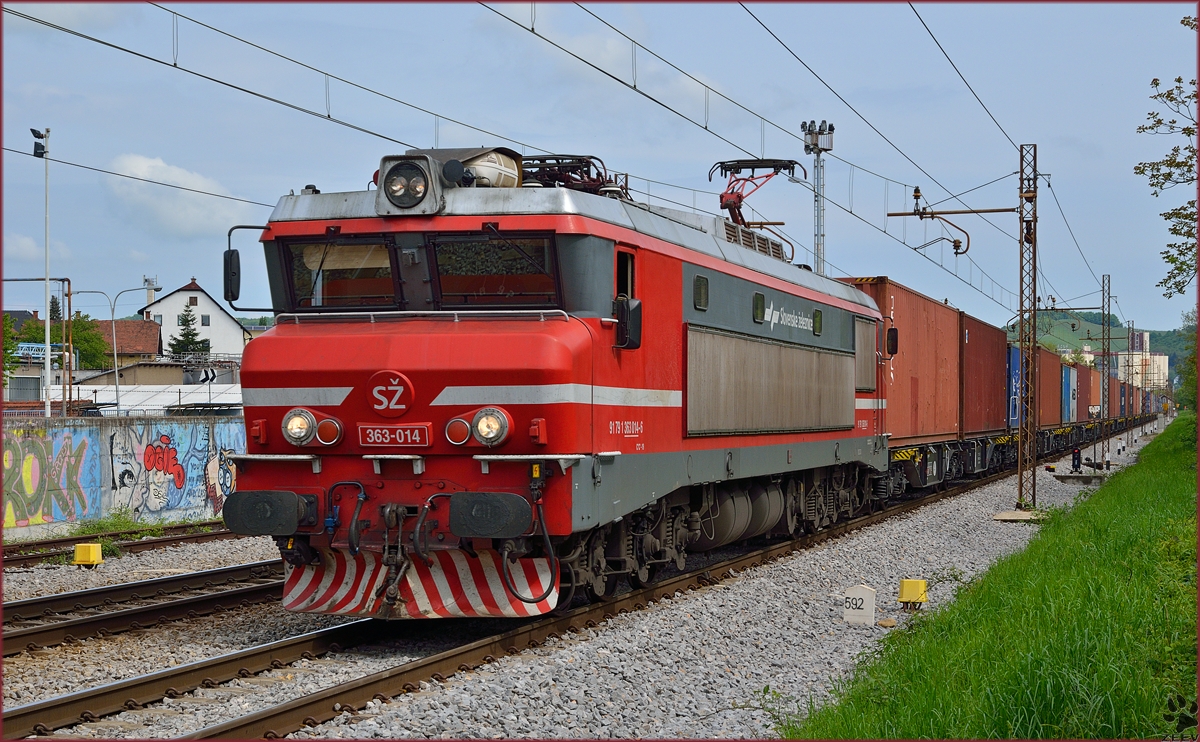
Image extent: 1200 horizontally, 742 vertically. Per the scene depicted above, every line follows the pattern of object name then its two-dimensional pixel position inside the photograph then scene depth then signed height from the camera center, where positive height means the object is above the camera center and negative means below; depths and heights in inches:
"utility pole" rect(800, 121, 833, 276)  1290.6 +244.9
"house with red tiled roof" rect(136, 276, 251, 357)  3853.3 +218.8
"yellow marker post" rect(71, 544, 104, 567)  576.1 -85.9
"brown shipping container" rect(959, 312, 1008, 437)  1181.1 +4.8
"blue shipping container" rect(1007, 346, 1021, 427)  1430.9 -5.2
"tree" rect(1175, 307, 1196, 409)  2119.8 +32.0
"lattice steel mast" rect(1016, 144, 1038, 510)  974.4 +92.3
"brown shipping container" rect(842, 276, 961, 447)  868.6 +10.9
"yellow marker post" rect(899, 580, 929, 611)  471.5 -86.7
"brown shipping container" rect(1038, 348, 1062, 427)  1601.9 -12.6
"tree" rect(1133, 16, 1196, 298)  1081.4 +187.9
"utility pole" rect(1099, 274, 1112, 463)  1974.7 +62.5
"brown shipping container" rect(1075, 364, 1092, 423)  2092.8 -22.6
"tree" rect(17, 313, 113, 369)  3693.4 +127.0
